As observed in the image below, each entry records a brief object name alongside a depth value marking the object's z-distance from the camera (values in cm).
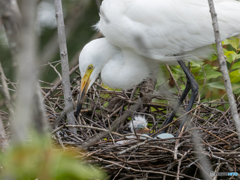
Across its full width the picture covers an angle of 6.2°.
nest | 749
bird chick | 785
